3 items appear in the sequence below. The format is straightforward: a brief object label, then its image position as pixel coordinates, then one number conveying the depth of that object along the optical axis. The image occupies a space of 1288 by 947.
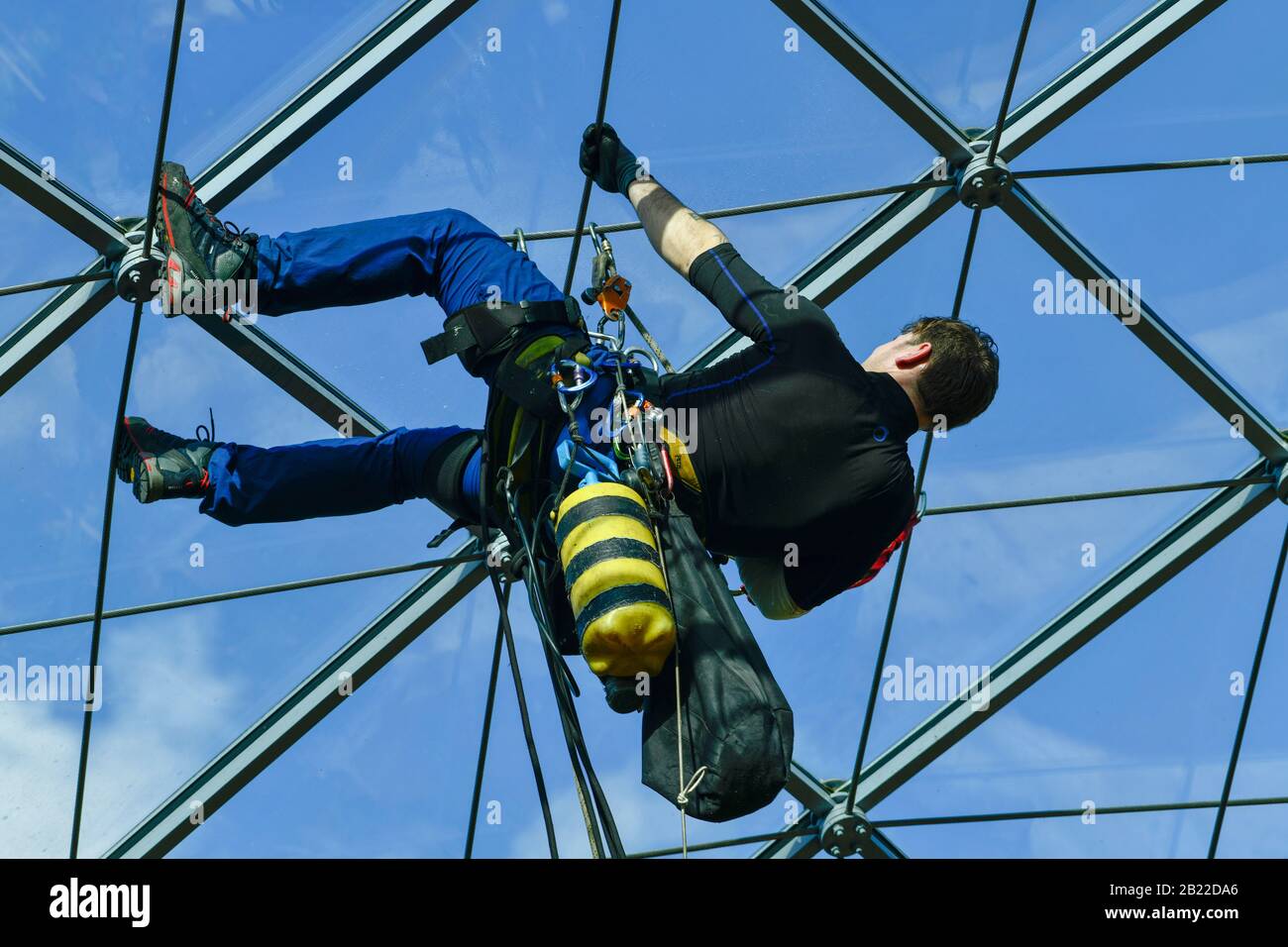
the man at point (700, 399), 7.47
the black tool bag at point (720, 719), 6.48
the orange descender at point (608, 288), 7.57
